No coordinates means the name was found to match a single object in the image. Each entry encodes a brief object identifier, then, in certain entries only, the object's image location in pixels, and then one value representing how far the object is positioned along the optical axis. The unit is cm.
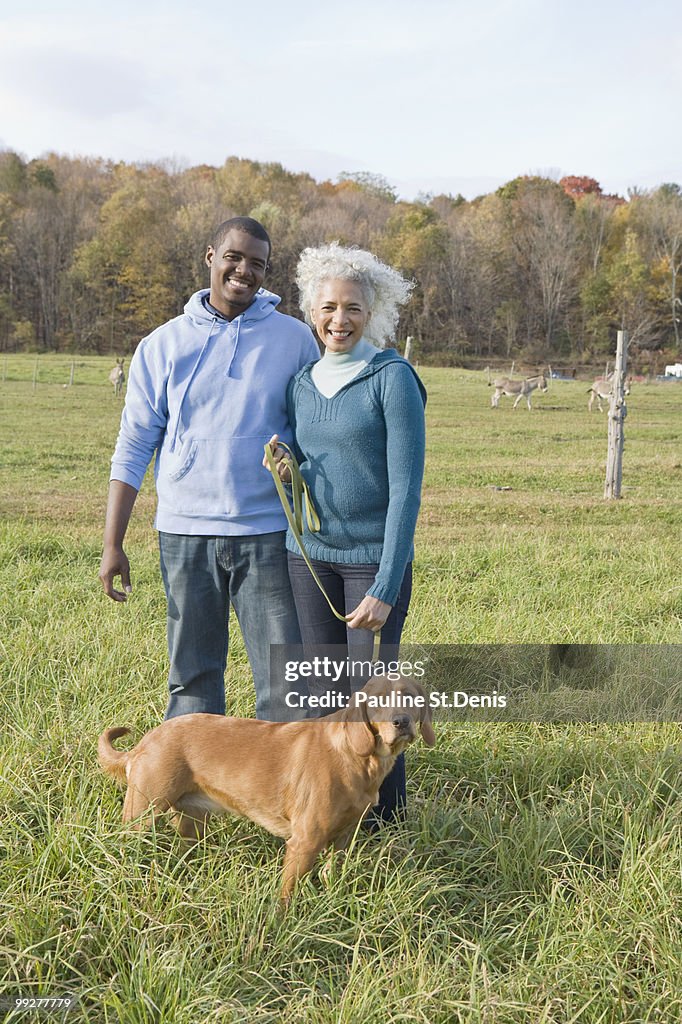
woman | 253
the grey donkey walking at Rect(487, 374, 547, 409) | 2527
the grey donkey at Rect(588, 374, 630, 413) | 2330
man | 285
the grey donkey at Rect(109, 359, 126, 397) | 2551
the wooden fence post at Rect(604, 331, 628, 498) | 1105
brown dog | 238
